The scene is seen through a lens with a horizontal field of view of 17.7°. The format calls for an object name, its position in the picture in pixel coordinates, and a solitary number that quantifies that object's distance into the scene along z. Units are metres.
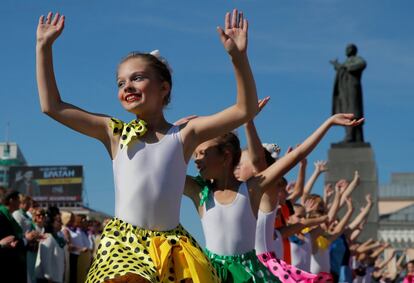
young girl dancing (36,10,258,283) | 6.25
